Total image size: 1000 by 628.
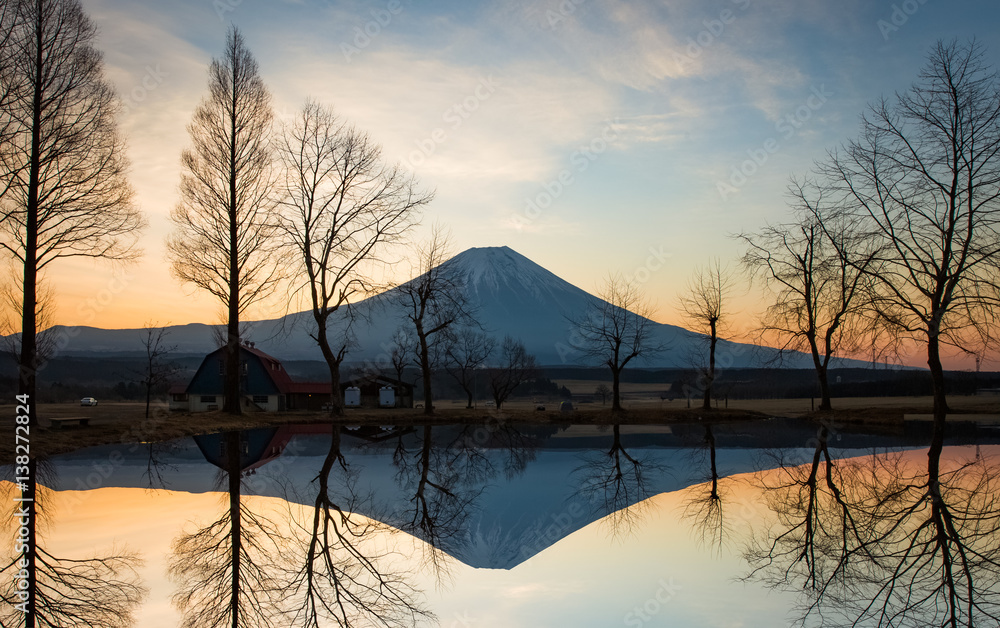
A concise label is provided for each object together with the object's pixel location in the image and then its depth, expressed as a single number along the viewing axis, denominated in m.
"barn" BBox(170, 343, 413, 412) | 58.78
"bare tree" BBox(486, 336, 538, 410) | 52.38
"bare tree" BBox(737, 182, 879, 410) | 36.44
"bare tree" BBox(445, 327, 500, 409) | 48.40
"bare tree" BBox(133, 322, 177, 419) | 46.56
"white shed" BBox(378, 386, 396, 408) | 70.04
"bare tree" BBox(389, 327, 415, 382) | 67.22
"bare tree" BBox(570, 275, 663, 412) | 40.91
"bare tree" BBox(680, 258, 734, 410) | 42.34
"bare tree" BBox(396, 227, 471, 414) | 40.38
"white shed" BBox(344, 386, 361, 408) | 70.25
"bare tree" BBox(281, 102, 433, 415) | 36.88
